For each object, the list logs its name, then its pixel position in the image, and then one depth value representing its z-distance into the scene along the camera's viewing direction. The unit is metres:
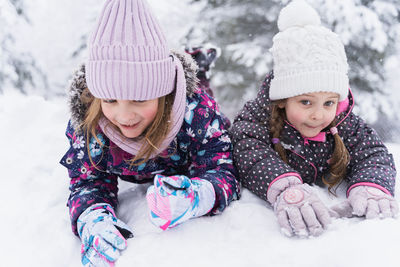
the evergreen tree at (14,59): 3.17
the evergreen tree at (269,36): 2.56
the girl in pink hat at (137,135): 1.27
